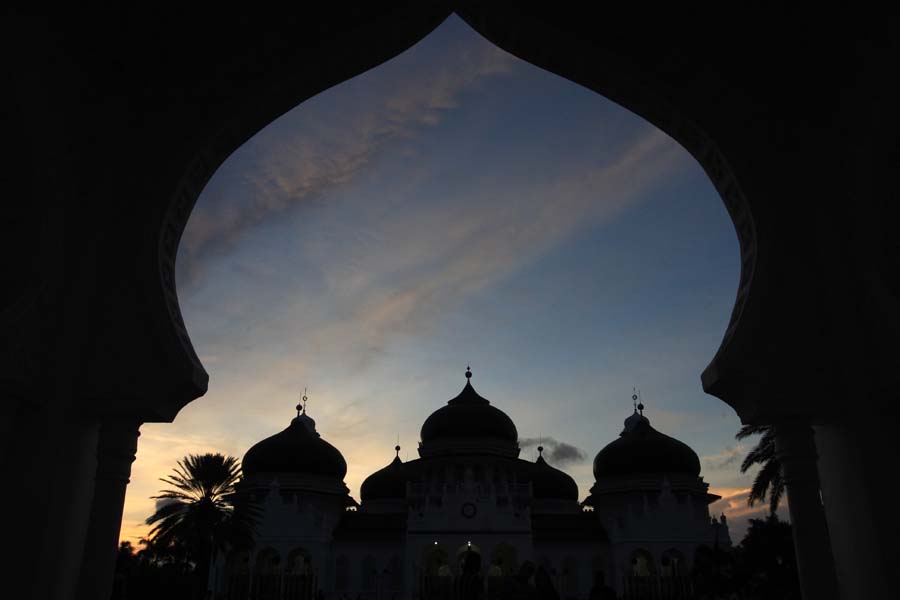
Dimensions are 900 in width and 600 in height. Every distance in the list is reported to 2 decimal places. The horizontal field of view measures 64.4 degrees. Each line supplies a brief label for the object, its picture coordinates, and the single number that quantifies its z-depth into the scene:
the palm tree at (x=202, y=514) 24.50
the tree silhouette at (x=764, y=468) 20.94
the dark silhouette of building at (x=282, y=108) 7.53
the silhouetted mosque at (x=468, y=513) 33.03
